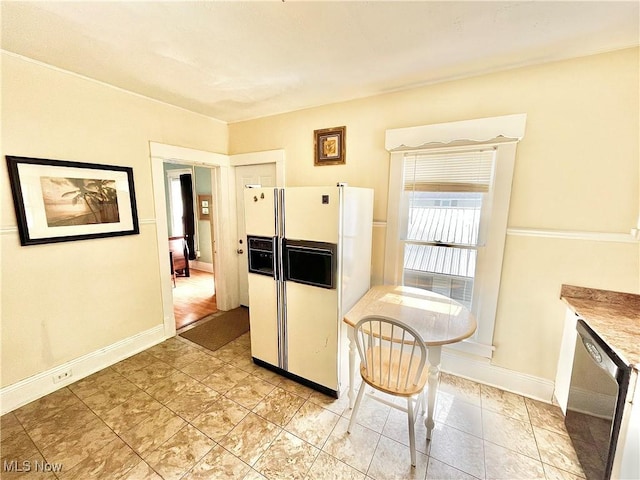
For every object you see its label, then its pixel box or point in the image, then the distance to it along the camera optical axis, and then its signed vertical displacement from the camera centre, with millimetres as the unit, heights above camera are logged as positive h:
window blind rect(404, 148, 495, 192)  2090 +285
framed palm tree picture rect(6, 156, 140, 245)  1910 +12
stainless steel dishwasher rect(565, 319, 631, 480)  1229 -1043
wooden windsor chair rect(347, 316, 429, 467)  1505 -1085
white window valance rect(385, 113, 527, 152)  1924 +578
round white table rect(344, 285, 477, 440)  1580 -790
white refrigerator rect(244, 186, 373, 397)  1934 -569
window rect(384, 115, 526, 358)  2033 -44
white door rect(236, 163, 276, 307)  3250 +227
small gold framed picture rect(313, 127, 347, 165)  2639 +600
